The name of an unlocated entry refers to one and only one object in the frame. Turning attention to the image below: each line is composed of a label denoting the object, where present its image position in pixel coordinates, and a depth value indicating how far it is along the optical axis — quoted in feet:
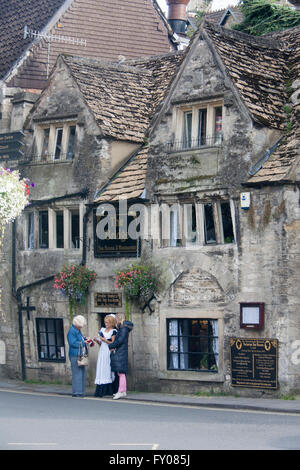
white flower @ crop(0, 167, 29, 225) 76.13
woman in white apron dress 72.74
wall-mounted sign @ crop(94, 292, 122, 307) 81.56
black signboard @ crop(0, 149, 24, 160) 91.83
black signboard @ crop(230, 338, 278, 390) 69.41
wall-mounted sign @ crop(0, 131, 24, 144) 91.86
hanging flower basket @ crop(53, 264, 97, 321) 82.33
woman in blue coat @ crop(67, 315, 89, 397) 72.13
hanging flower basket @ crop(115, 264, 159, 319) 77.51
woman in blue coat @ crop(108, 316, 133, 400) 71.67
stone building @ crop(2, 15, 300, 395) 71.10
